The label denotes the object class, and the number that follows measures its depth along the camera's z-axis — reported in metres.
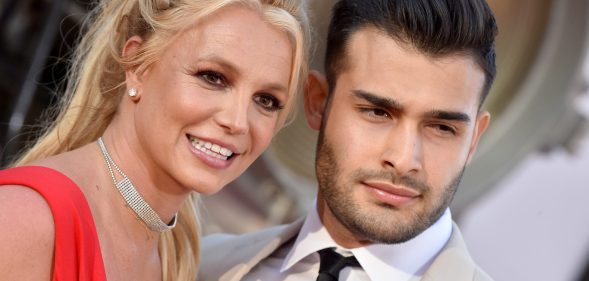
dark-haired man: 2.40
